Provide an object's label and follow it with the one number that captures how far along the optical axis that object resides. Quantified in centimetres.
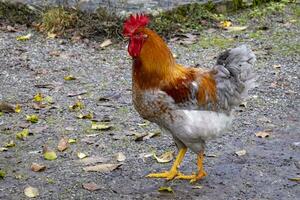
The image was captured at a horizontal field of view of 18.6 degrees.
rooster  759
